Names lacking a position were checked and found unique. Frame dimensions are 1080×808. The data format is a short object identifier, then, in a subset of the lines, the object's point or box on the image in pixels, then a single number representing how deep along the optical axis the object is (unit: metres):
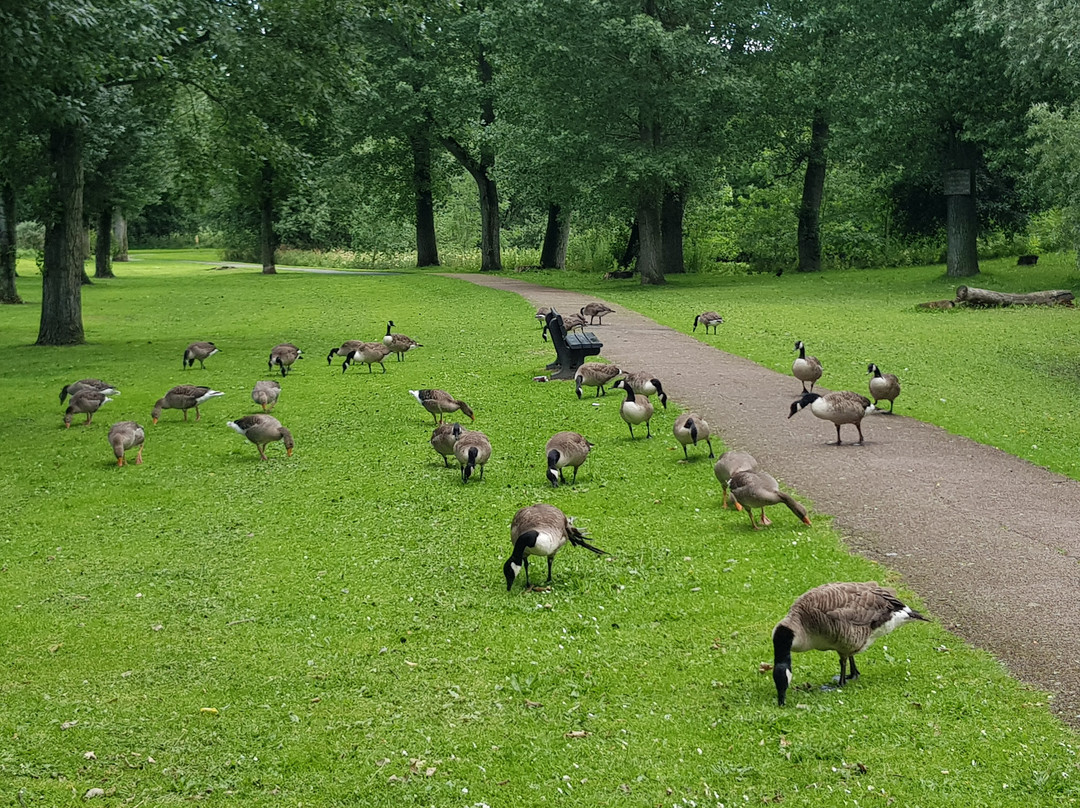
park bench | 23.00
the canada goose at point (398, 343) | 26.48
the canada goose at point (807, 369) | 19.25
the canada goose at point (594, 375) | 20.53
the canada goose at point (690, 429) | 14.68
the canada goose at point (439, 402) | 17.86
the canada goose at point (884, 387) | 17.69
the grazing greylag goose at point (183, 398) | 19.69
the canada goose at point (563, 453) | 13.98
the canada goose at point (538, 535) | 9.93
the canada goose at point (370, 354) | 25.22
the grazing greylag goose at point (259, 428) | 16.31
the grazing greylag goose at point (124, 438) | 16.45
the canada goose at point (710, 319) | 30.19
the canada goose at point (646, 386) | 17.78
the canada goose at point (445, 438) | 15.30
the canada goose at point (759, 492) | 11.52
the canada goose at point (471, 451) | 14.35
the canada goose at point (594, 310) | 32.25
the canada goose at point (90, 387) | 20.39
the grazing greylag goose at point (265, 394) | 19.66
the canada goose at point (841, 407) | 15.45
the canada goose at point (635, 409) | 16.36
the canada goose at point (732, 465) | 12.52
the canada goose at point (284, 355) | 24.66
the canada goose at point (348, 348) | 25.56
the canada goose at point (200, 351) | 26.30
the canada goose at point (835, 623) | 7.74
